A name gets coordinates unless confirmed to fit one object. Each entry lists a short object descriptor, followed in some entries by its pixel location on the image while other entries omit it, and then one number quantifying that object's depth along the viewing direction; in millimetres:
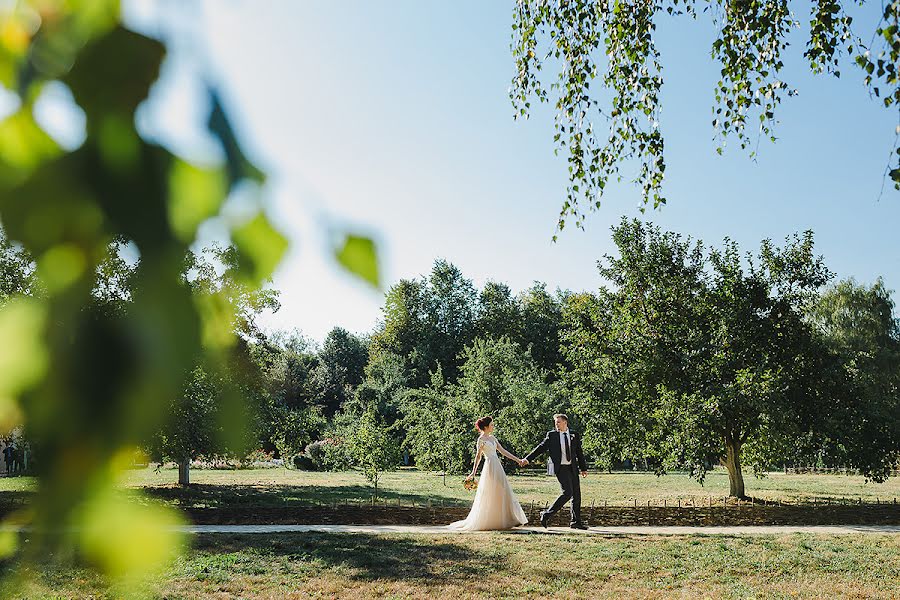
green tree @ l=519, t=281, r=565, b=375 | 54062
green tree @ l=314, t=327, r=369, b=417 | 65206
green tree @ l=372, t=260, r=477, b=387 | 52562
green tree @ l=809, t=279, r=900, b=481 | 15016
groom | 11883
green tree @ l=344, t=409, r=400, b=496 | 18391
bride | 11695
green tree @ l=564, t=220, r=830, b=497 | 14938
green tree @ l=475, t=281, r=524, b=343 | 54875
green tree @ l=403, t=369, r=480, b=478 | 24031
